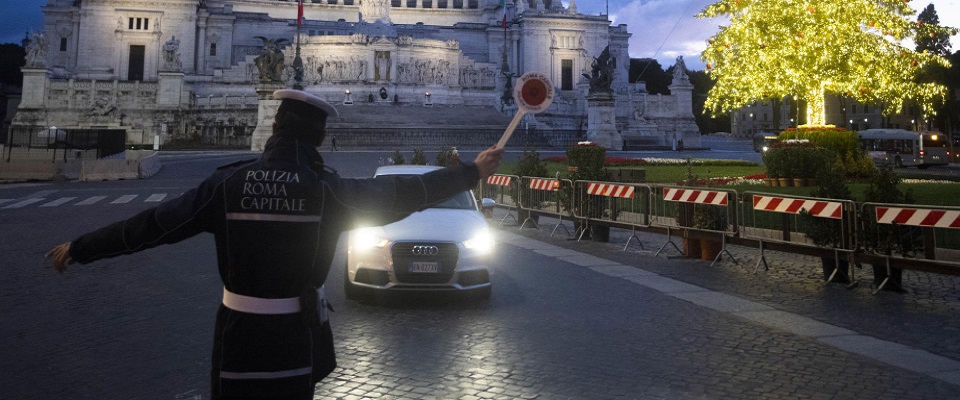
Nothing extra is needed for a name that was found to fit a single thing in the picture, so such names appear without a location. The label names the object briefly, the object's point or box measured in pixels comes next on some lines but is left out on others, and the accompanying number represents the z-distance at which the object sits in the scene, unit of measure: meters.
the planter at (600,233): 15.09
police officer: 2.99
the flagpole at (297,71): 56.19
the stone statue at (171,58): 63.88
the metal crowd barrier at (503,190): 18.42
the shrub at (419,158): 23.33
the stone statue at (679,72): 69.62
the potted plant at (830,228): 9.98
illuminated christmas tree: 22.22
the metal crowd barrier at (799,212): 9.83
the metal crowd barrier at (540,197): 16.44
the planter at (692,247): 12.77
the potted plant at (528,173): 17.59
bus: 42.44
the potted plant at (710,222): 12.09
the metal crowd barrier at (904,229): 8.76
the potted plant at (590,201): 15.16
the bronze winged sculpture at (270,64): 48.31
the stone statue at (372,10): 83.82
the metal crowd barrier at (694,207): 11.70
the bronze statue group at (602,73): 49.53
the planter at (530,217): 17.48
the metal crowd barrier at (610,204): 13.76
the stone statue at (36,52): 63.16
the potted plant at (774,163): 20.53
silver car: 8.16
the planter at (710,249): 12.31
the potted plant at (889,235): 9.31
